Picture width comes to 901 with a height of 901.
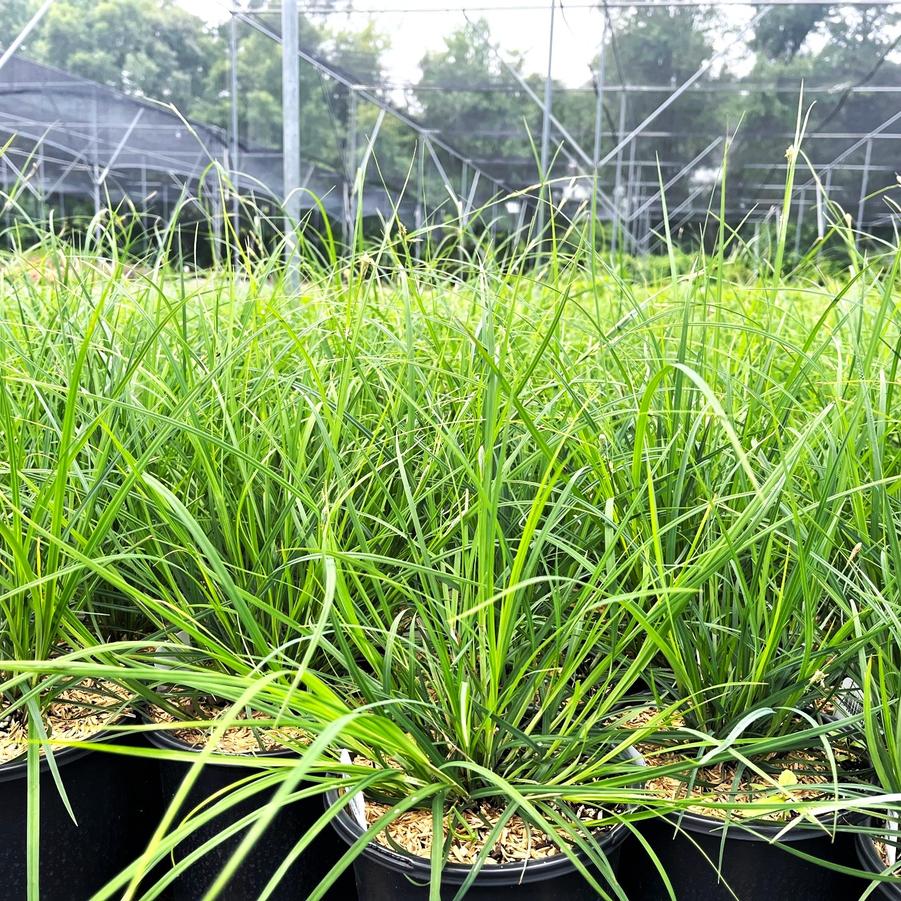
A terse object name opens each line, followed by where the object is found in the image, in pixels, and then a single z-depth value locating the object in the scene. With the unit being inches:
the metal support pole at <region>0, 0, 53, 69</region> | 105.8
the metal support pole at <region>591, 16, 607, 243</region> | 229.5
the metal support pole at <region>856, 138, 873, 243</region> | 278.1
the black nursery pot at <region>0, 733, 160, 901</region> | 23.1
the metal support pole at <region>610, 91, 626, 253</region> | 252.4
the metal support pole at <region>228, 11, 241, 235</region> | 225.3
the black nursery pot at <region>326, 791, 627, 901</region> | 18.3
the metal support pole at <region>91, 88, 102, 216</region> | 262.0
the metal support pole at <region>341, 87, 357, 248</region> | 263.1
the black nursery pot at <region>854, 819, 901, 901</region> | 18.5
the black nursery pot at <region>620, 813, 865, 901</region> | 20.2
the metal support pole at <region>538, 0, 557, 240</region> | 186.7
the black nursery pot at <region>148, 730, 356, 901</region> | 23.8
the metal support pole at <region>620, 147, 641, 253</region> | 261.1
